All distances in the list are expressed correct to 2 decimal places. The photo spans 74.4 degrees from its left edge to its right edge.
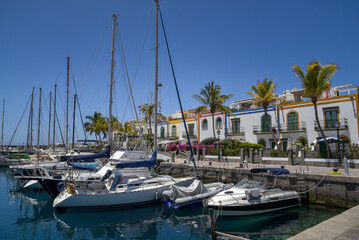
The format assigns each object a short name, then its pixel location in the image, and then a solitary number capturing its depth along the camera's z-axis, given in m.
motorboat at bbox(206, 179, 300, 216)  11.58
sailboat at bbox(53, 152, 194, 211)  13.16
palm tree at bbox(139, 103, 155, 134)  39.56
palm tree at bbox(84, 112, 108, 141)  56.38
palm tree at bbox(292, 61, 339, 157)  20.78
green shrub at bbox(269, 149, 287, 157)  22.71
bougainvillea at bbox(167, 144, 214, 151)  34.75
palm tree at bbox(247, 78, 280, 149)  28.11
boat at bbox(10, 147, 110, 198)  14.67
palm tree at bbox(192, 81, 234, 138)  33.03
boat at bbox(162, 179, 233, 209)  13.50
